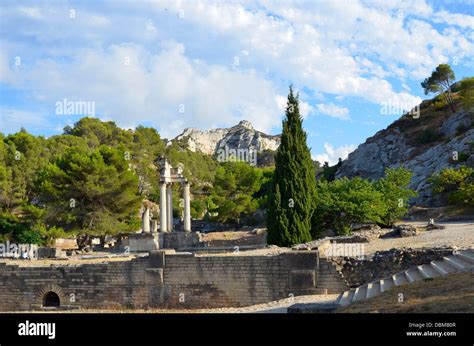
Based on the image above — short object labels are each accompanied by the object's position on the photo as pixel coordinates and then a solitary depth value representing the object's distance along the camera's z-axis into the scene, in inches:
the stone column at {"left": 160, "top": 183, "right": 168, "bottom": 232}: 1248.8
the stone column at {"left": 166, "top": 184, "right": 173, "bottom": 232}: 1309.1
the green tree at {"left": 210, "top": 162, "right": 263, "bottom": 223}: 1814.7
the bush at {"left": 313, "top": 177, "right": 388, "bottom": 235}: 958.4
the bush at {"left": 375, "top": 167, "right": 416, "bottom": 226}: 1051.9
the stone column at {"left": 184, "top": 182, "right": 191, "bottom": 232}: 1282.0
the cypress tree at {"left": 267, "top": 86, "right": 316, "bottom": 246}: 920.3
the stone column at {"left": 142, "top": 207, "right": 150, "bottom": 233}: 1309.9
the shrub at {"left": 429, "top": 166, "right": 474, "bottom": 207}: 1195.3
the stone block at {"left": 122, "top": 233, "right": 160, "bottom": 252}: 1209.4
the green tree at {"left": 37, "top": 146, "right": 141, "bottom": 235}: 1373.0
